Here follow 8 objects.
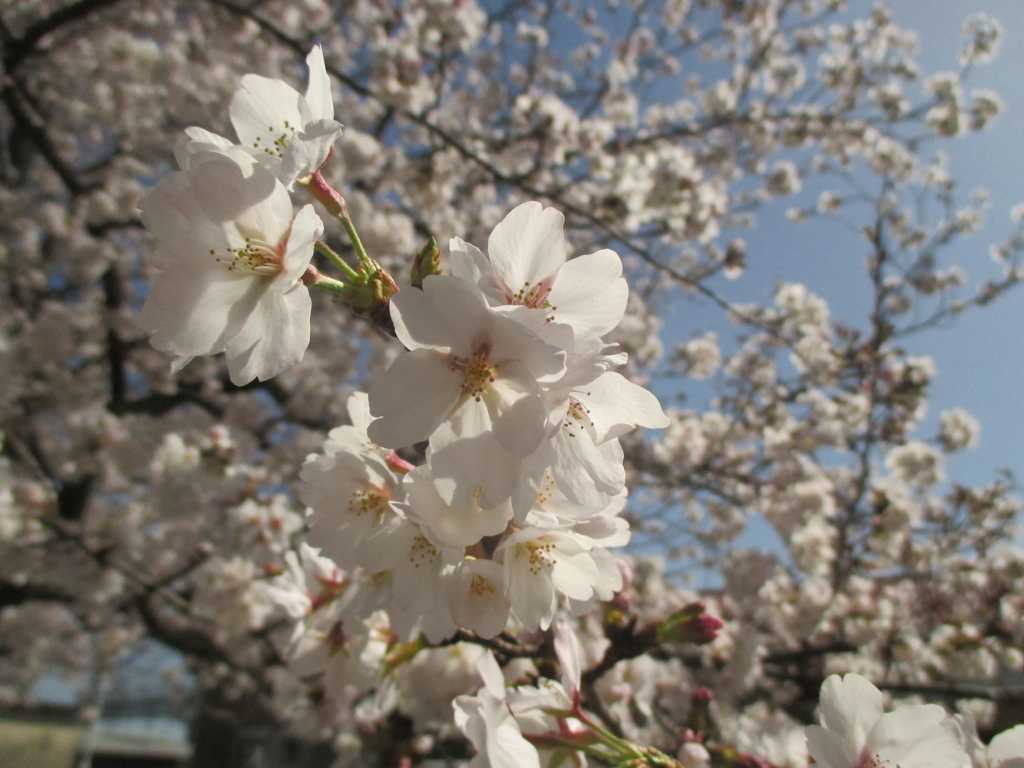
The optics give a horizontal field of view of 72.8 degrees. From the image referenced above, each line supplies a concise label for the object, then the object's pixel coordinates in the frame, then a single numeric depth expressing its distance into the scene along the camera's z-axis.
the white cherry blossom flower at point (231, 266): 0.12
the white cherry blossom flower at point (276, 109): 0.14
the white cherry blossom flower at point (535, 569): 0.13
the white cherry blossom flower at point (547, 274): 0.13
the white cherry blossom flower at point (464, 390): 0.11
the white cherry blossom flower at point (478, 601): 0.13
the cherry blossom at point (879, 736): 0.13
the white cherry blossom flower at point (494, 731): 0.13
